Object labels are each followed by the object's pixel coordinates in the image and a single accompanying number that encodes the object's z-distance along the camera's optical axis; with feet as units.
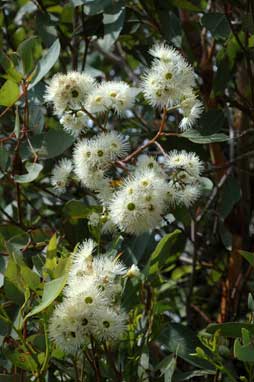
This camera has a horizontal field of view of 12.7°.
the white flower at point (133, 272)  2.47
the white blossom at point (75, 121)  2.72
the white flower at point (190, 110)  2.66
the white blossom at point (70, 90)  2.69
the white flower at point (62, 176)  2.82
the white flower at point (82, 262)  2.36
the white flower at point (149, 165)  2.60
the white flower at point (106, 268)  2.36
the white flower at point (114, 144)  2.64
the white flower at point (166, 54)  2.65
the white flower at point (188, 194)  2.63
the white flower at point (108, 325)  2.29
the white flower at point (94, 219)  2.64
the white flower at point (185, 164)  2.64
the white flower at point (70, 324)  2.28
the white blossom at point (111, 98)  2.69
